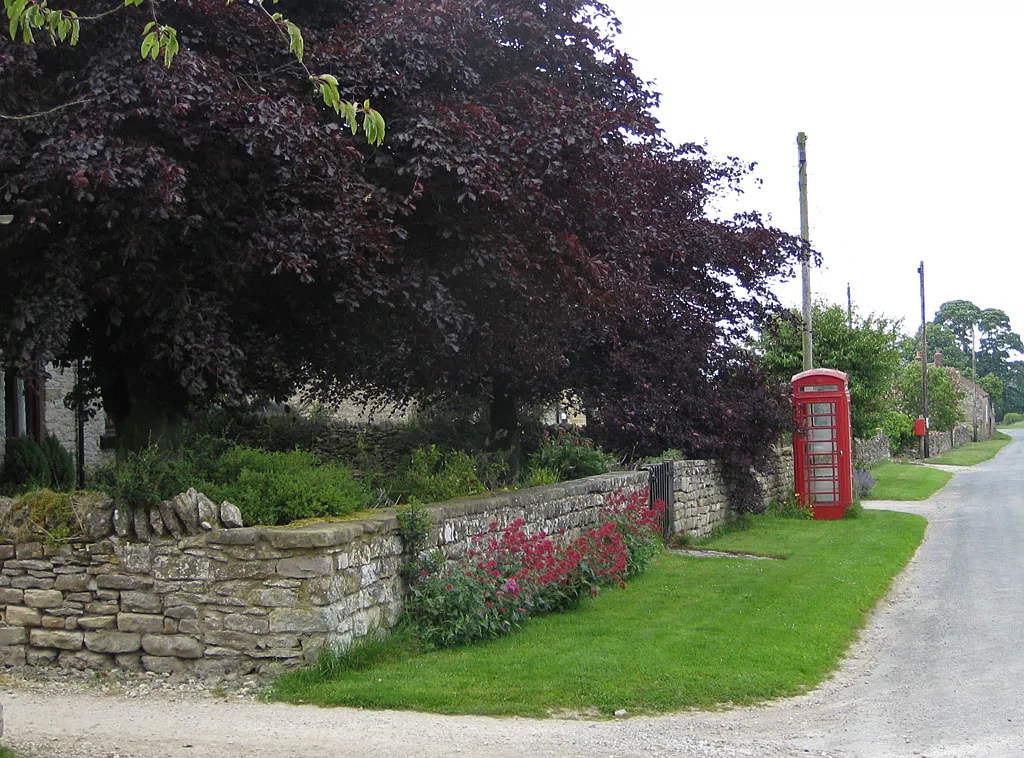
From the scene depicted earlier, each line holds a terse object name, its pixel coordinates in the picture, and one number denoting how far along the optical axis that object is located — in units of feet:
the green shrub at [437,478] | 32.50
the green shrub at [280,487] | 26.73
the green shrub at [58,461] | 49.42
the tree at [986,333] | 399.65
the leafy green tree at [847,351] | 83.82
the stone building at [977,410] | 265.69
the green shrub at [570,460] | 44.93
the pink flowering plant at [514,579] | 28.99
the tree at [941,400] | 201.57
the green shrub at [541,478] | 40.32
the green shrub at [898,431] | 149.69
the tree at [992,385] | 339.57
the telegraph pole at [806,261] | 67.52
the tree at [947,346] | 377.73
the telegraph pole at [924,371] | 169.78
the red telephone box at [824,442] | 68.33
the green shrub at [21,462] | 48.85
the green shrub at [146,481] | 25.94
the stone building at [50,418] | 55.21
